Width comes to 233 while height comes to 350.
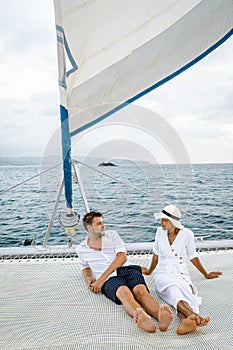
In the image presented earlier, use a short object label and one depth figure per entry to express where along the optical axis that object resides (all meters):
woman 1.79
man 1.56
